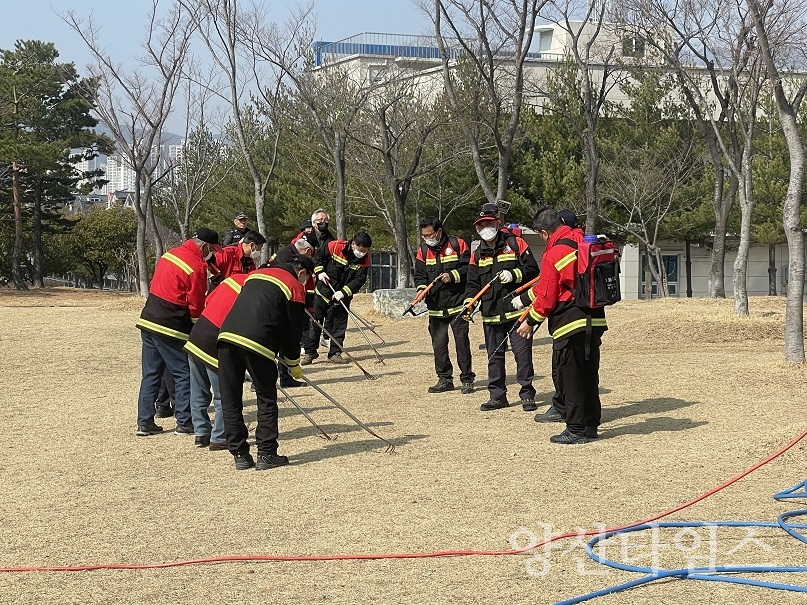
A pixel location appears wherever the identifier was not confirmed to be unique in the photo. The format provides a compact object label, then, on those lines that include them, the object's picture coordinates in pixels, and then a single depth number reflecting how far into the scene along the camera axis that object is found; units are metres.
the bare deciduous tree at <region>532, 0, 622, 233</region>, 22.94
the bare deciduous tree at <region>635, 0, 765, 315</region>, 19.97
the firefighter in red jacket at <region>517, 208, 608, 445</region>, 8.38
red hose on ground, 5.50
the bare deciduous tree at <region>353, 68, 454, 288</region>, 27.19
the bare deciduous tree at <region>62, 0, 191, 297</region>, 29.31
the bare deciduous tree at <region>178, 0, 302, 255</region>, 26.73
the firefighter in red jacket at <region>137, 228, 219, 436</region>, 9.12
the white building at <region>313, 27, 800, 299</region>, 37.44
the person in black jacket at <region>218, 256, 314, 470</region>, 7.50
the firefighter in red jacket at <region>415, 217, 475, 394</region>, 11.15
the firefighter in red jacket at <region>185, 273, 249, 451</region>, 8.32
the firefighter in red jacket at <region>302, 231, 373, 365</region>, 14.07
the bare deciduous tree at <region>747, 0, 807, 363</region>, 11.91
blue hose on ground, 4.80
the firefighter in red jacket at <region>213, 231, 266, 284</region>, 10.70
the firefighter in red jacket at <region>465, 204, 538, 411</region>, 10.08
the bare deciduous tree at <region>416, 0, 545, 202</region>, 20.83
